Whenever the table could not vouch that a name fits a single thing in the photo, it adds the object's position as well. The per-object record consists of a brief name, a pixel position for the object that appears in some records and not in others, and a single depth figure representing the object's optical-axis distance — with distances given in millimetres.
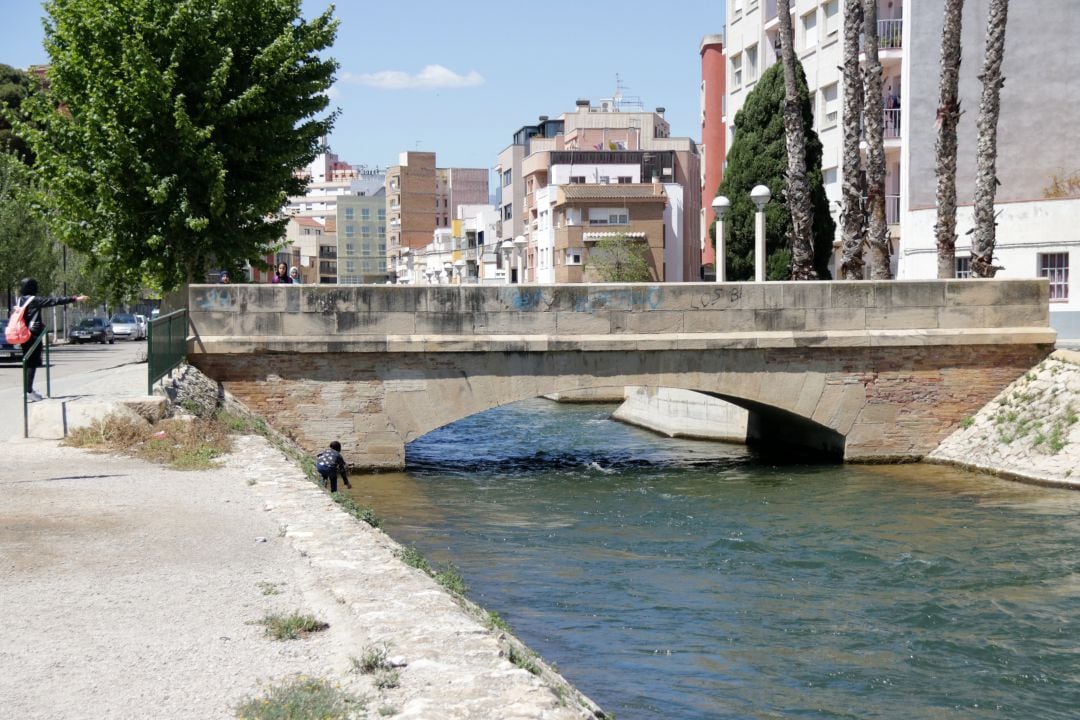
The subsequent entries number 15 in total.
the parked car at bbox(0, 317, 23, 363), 34469
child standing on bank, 16734
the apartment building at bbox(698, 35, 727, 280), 60062
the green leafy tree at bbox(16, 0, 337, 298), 24766
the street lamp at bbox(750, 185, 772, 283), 24291
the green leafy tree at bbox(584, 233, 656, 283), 62812
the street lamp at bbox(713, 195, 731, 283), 25031
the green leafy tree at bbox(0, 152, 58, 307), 49031
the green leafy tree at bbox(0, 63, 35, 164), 58781
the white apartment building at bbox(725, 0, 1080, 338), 30047
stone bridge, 21359
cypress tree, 35344
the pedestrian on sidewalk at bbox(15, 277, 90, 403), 16609
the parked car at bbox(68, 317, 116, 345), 55312
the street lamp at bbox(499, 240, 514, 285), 77044
